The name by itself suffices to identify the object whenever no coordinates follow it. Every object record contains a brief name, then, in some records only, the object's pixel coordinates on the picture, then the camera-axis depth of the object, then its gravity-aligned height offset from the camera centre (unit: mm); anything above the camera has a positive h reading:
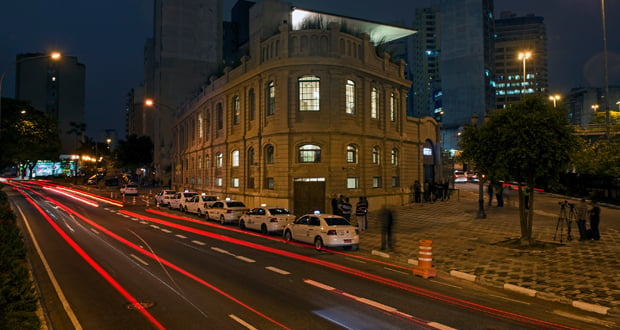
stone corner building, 29109 +4495
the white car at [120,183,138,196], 52188 -1259
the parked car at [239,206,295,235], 21344 -2154
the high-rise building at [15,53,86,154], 123400 +28917
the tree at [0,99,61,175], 50312 +6643
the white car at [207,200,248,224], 26094 -2032
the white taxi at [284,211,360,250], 16766 -2243
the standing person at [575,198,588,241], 17562 -1732
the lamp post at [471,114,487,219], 24397 -1832
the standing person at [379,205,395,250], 16906 -1932
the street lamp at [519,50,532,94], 27422 +8539
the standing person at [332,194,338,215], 25438 -1670
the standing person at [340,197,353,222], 22094 -1596
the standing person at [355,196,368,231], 21078 -1820
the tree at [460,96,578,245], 15695 +1342
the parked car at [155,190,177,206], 38875 -1636
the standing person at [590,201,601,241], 17283 -1838
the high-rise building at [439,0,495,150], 110375 +32415
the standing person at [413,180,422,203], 35156 -1136
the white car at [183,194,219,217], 30481 -1867
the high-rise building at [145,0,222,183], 73312 +23421
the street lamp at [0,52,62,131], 20577 +6471
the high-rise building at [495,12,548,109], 169375 +53552
